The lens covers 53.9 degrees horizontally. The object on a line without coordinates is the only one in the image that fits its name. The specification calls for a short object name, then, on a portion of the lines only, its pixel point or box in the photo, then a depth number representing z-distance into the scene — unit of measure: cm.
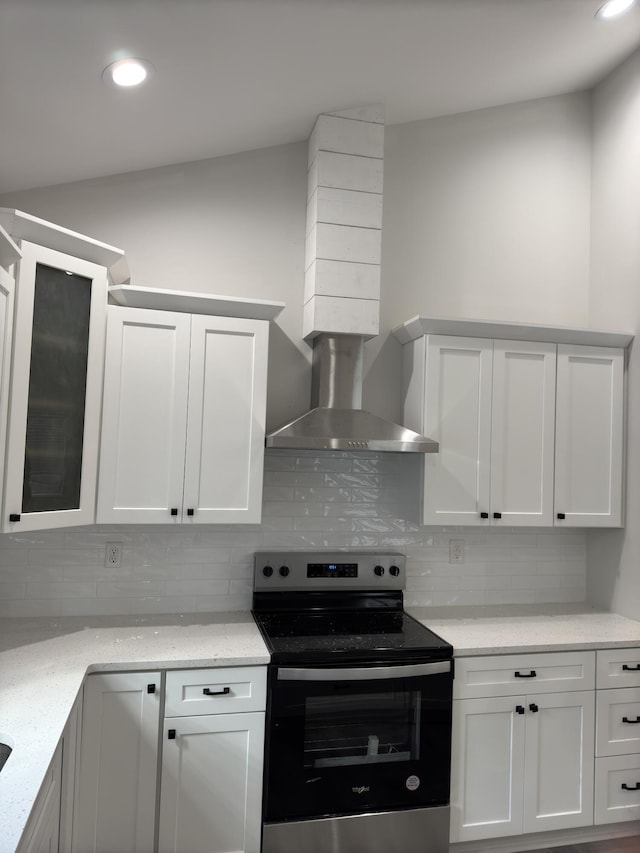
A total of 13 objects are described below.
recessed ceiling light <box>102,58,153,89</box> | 212
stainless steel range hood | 260
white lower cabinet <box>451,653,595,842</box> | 257
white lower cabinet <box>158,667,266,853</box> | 227
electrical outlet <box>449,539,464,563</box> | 321
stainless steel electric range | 234
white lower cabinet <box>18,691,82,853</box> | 140
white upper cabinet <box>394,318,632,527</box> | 292
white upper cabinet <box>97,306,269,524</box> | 254
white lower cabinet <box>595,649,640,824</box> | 274
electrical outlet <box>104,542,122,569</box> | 279
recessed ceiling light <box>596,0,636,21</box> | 259
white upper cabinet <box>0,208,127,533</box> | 216
